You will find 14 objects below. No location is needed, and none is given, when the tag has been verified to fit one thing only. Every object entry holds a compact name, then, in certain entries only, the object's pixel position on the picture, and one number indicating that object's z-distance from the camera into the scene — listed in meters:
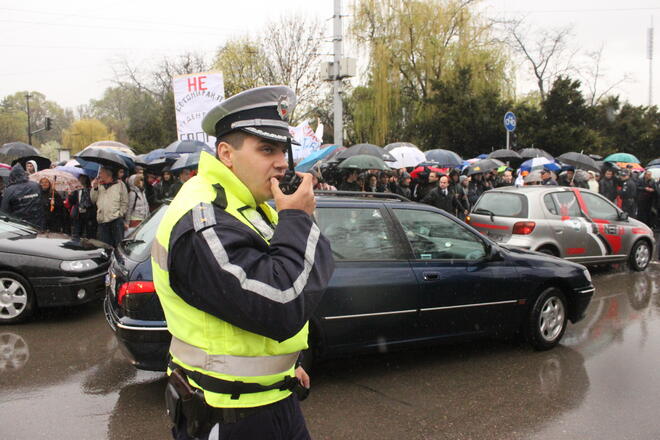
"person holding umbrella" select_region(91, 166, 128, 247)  8.66
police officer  1.40
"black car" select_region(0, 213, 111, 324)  6.11
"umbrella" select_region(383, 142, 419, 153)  17.70
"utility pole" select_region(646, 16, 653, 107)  53.97
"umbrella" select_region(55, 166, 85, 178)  10.48
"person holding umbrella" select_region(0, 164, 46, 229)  8.58
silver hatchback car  8.23
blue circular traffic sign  15.03
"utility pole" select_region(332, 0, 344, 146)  14.17
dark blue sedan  3.93
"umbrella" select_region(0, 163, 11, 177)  10.98
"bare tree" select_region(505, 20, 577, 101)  37.95
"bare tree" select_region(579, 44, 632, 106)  42.64
